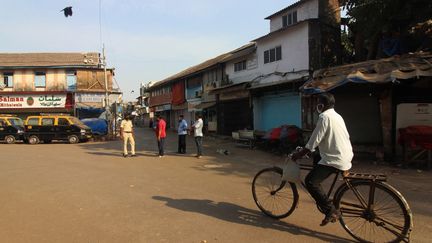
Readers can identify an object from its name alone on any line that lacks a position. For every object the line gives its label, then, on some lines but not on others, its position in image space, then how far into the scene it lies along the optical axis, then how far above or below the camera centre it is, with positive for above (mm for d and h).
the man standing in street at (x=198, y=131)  16391 -272
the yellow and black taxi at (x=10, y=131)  27312 -220
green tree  14852 +3941
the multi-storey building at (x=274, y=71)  19500 +2972
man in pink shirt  16719 -290
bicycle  5039 -1124
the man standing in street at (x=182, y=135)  17359 -453
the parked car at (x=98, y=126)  30000 +7
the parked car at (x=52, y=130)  26781 -186
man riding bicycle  5414 -364
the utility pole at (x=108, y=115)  31350 +860
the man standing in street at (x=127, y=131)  16688 -245
